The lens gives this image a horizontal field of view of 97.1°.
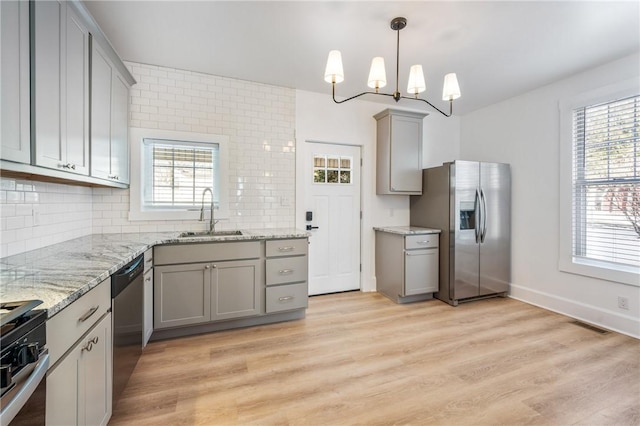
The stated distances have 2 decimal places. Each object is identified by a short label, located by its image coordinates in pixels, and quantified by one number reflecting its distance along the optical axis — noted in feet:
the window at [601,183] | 9.16
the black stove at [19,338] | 2.44
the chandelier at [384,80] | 6.35
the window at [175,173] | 9.80
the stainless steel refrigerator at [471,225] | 11.66
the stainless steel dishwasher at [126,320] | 5.26
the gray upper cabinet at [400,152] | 12.60
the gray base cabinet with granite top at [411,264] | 11.68
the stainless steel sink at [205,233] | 9.81
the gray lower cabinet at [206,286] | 8.30
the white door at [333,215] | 12.67
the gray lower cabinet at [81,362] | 3.36
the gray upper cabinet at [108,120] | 6.79
